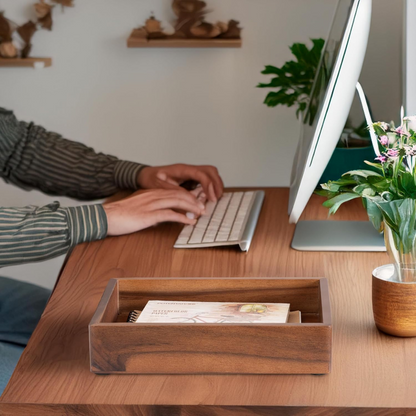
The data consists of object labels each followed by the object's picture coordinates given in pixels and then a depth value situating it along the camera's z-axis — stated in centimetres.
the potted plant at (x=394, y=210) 125
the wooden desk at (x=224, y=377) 119
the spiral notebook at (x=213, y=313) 127
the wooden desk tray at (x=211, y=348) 122
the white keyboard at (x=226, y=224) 158
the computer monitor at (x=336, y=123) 133
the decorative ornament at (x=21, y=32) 280
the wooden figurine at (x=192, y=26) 270
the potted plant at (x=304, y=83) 181
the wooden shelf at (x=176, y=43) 270
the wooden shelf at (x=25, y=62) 282
